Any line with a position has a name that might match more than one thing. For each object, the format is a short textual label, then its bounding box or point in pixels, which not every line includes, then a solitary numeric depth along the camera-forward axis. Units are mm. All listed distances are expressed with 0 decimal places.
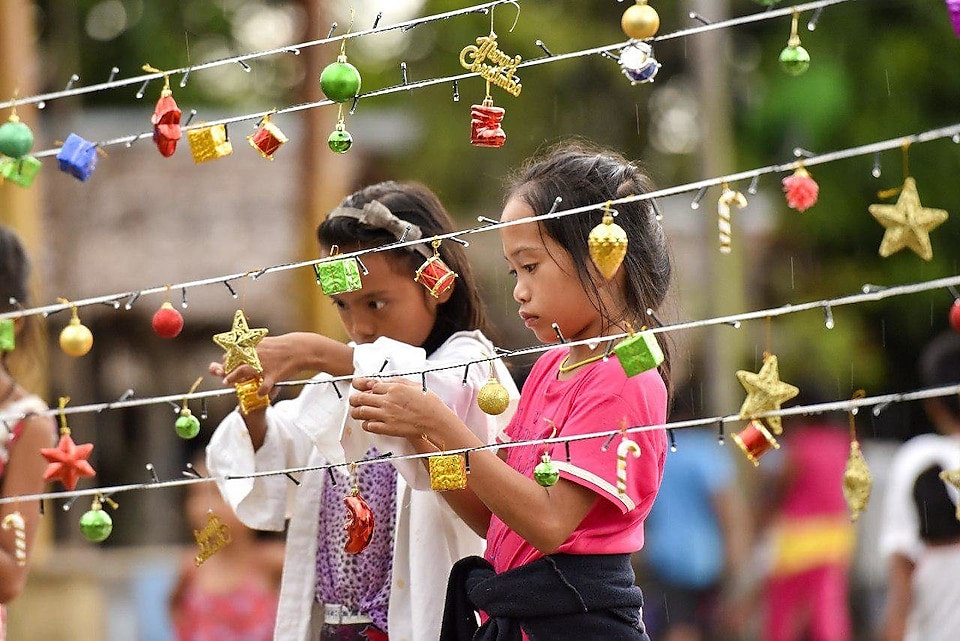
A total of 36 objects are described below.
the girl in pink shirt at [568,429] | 4369
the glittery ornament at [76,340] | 4527
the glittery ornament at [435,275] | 4416
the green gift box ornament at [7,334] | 4580
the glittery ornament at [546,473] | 4308
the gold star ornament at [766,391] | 4262
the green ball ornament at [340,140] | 4426
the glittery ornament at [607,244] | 4273
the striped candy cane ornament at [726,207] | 4247
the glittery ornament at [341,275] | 4422
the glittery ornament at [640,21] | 4279
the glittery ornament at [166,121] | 4477
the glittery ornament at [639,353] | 4239
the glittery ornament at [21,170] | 4586
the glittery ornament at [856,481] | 4219
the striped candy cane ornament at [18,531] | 4651
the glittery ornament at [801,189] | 4239
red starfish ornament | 4551
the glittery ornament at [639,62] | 4303
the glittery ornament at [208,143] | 4472
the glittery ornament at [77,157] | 4516
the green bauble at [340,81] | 4383
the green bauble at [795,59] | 4273
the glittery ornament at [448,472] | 4349
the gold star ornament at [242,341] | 4501
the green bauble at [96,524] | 4516
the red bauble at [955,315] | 4243
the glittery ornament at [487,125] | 4417
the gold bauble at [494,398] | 4392
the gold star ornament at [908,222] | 4190
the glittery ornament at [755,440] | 4270
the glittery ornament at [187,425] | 4534
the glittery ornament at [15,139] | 4515
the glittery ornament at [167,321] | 4529
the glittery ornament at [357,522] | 4449
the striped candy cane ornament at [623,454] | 4307
